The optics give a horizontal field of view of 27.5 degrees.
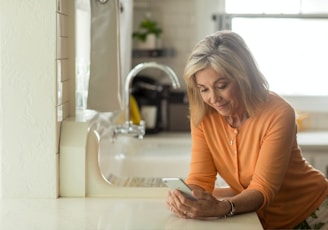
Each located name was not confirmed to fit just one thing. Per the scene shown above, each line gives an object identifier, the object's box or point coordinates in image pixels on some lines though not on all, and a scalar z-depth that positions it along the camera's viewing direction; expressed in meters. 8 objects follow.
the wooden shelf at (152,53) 4.21
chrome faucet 3.15
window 4.17
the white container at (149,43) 4.19
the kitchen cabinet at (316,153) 3.56
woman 2.01
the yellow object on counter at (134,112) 3.95
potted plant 4.17
